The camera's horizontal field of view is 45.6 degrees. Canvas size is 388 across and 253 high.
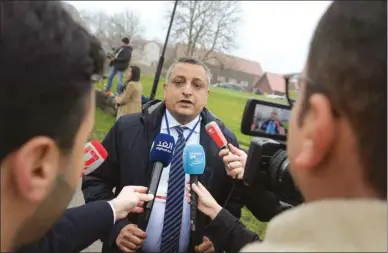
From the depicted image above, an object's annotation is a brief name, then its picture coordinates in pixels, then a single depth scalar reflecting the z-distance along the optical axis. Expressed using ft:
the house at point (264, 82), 207.78
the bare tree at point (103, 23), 126.84
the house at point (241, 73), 169.68
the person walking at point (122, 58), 38.96
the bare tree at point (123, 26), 135.16
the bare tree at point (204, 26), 114.62
